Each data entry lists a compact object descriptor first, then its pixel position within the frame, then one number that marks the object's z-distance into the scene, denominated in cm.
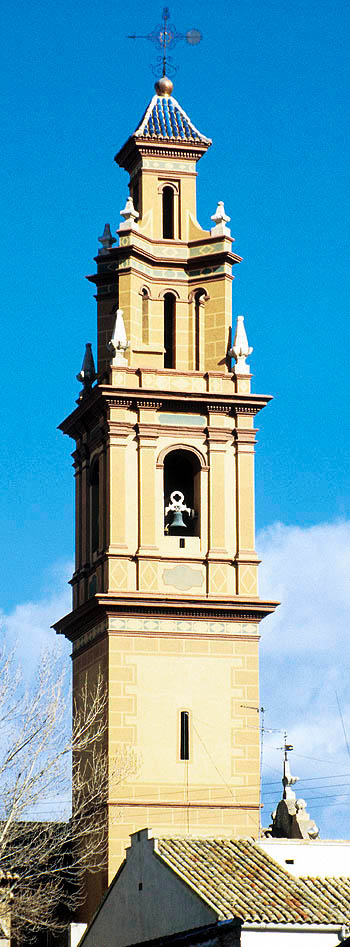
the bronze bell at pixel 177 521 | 6059
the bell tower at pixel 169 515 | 5859
